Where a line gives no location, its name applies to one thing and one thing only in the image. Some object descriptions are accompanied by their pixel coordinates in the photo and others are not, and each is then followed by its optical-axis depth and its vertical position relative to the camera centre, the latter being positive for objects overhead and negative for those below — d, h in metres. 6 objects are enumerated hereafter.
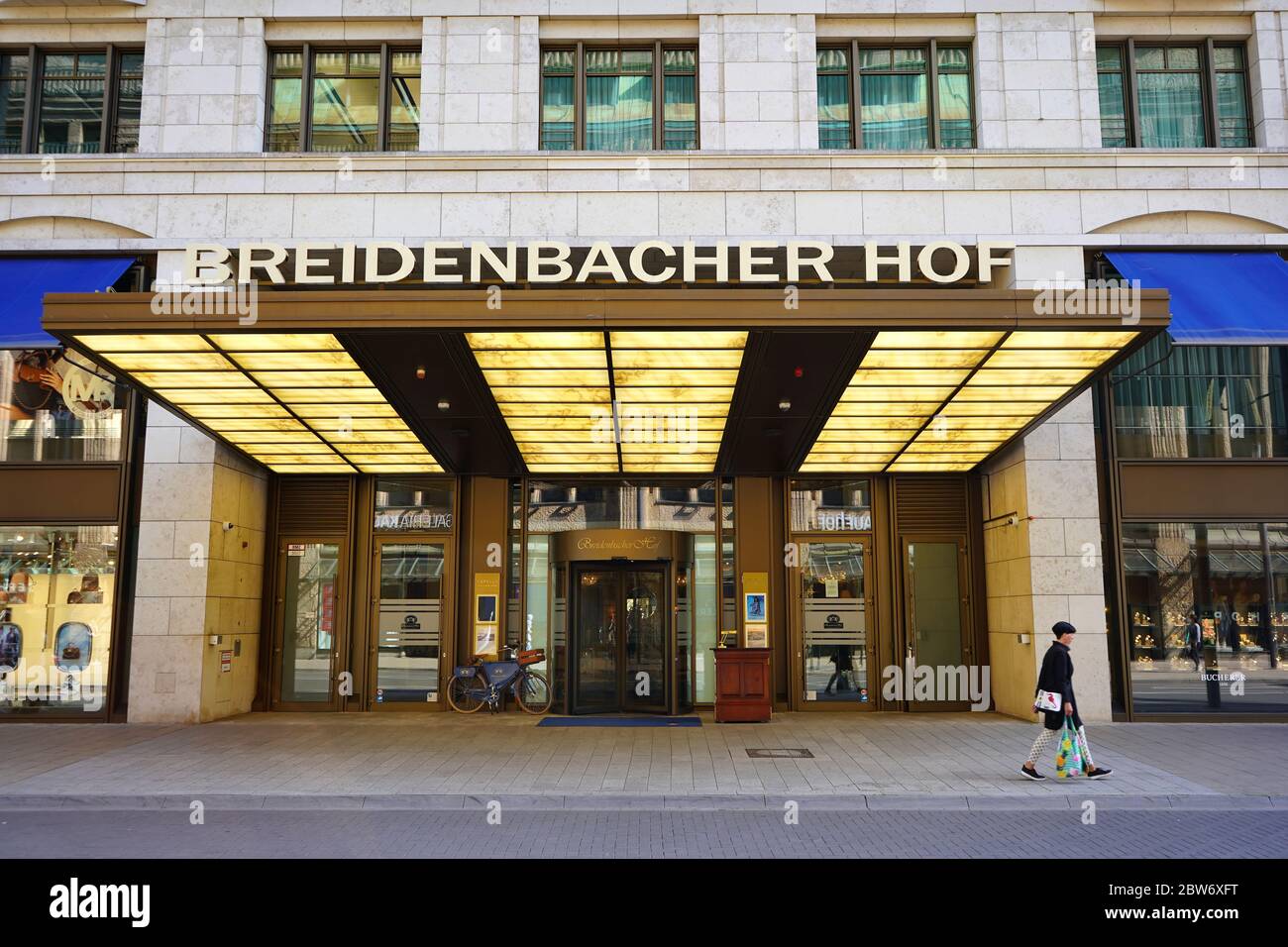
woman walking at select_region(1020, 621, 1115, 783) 10.95 -1.09
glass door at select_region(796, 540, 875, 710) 17.69 -0.63
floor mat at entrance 16.11 -2.12
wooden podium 16.08 -1.54
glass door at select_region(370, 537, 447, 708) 17.75 -0.58
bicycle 17.20 -1.63
